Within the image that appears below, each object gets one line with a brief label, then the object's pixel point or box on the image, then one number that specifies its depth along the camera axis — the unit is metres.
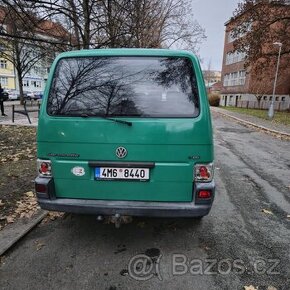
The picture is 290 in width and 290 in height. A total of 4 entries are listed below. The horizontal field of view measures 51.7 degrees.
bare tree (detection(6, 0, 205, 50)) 12.76
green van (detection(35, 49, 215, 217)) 3.16
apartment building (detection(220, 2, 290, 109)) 40.56
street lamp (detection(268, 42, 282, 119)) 23.34
